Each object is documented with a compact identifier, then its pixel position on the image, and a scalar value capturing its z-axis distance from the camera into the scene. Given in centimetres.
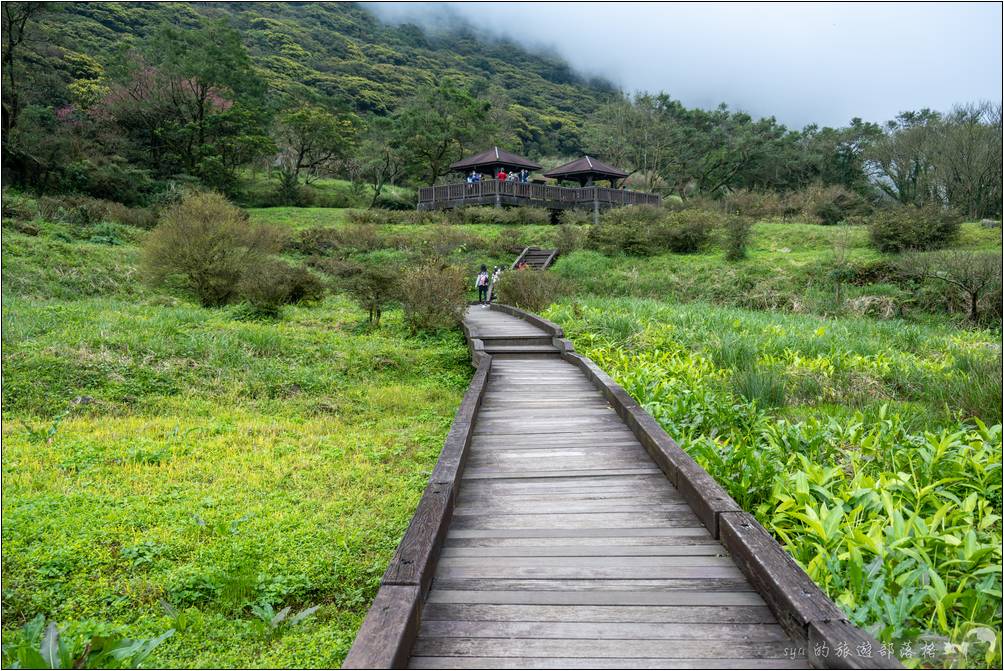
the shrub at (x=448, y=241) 2355
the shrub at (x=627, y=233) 2319
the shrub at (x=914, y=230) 1962
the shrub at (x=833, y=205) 2980
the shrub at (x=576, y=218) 3019
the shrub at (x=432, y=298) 1183
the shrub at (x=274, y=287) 1285
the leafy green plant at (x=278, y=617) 312
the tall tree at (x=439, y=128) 4078
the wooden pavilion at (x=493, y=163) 3425
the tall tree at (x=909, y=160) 3047
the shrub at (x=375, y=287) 1231
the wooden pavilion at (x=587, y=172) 3372
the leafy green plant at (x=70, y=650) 249
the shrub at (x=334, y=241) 2358
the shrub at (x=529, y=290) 1642
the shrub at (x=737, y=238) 2116
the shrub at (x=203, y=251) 1337
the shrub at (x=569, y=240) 2434
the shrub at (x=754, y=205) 3075
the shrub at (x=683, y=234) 2314
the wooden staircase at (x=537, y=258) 2273
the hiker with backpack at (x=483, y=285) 1914
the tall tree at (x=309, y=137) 3666
